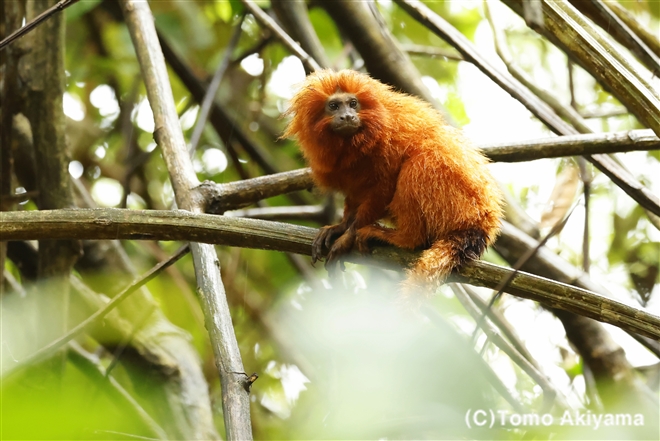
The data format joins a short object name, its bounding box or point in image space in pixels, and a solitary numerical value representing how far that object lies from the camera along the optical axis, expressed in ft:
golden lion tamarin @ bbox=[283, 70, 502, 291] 18.72
